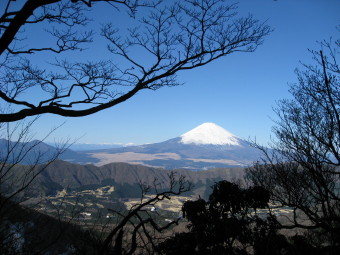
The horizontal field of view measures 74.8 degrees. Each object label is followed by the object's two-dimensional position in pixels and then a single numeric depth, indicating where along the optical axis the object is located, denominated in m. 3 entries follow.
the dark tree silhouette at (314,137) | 4.86
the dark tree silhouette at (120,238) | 3.82
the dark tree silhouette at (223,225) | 4.57
